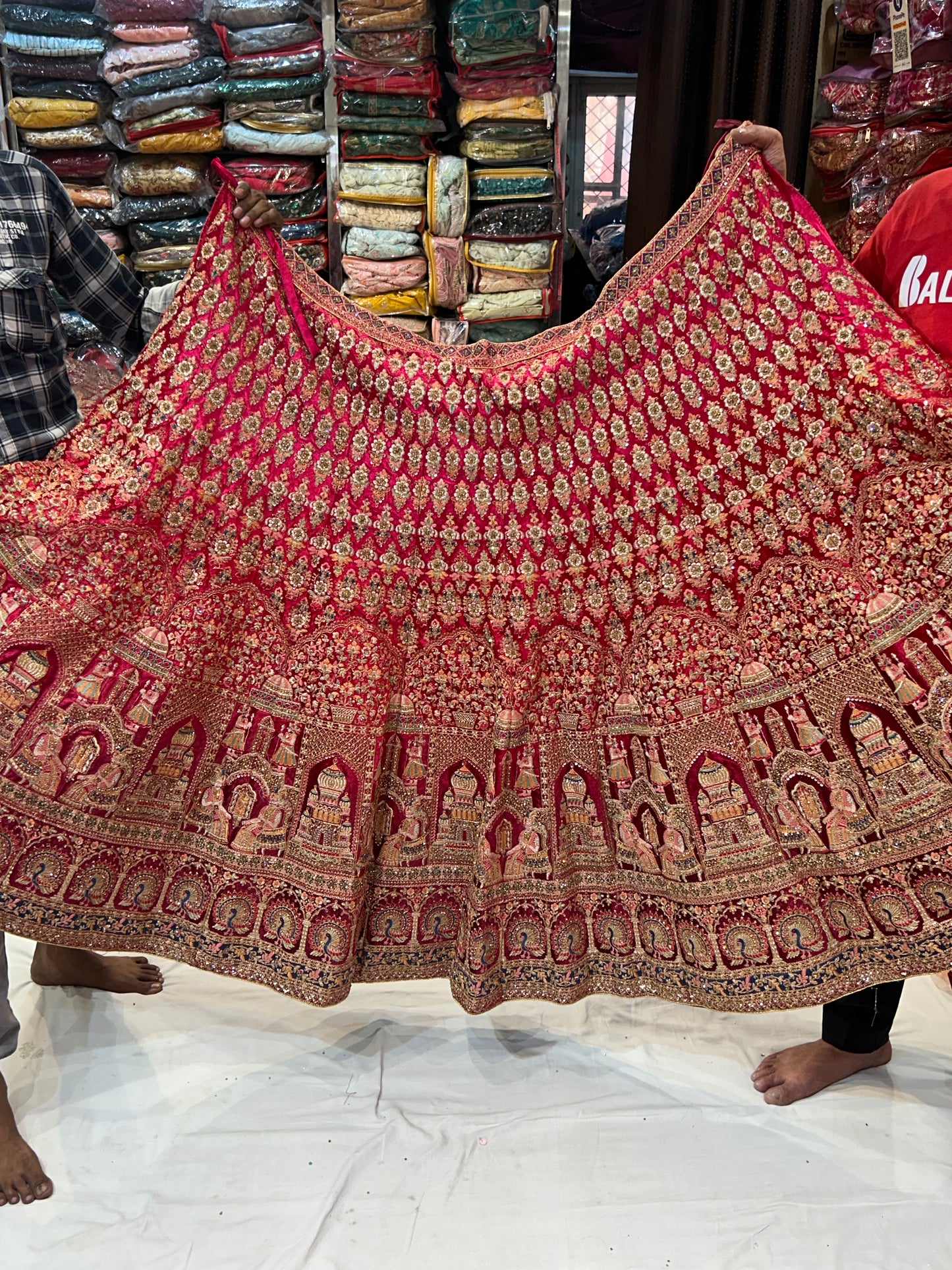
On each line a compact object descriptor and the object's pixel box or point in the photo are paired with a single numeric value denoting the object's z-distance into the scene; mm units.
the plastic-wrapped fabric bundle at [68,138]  3311
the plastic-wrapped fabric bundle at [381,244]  3236
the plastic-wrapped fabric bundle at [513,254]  3201
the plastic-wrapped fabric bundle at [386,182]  3182
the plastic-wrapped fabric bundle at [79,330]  3348
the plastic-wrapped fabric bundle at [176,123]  3232
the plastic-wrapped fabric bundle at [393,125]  3176
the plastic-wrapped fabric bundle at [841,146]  2602
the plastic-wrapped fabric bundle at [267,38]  3148
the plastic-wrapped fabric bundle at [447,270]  3213
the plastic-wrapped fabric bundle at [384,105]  3158
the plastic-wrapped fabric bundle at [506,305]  3256
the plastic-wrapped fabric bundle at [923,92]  2316
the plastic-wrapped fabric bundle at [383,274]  3260
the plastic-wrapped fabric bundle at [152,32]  3191
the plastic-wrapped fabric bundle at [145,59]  3193
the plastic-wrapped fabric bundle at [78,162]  3361
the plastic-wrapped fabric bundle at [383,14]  3031
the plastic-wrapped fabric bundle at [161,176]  3311
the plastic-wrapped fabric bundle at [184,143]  3260
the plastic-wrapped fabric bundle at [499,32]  2955
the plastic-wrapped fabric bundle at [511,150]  3137
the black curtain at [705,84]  2832
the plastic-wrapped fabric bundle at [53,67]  3232
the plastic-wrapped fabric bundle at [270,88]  3191
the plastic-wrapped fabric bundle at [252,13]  3121
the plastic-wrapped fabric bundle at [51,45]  3197
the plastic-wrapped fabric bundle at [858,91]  2551
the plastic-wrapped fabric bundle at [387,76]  3117
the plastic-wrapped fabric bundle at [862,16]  2504
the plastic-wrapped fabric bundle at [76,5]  3227
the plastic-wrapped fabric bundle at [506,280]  3246
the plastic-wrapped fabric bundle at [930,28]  2270
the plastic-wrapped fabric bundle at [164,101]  3203
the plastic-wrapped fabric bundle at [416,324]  3381
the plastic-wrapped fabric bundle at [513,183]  3164
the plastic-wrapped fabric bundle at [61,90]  3275
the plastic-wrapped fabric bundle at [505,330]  3326
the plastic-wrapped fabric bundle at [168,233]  3367
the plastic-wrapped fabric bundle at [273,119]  3236
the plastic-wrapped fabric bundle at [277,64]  3174
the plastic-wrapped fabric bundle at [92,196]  3408
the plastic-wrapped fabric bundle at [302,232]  3322
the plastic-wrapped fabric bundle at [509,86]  3064
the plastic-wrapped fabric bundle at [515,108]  3084
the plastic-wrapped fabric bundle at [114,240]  3435
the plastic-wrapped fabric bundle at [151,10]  3174
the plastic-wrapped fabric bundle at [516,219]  3182
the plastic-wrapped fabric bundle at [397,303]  3311
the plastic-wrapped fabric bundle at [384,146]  3178
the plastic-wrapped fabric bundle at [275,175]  3254
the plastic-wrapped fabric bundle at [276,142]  3230
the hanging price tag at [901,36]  2371
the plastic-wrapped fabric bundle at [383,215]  3225
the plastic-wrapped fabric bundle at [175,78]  3193
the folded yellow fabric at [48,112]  3266
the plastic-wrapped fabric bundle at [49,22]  3180
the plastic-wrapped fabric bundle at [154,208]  3352
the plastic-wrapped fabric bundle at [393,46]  3072
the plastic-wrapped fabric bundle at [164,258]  3383
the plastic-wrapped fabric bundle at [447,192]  3156
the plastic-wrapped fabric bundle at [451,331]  3320
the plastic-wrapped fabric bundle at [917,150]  2340
